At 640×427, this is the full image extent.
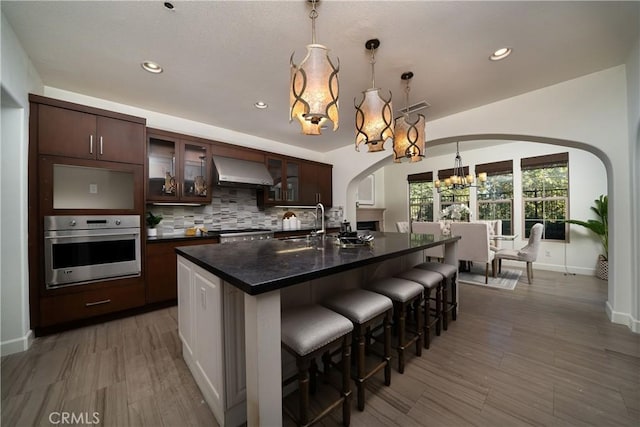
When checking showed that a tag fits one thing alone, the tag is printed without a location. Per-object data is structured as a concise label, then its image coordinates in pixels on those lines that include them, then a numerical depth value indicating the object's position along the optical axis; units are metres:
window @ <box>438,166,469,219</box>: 5.88
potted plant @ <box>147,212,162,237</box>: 2.93
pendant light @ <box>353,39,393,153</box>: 1.77
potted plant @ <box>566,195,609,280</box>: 3.80
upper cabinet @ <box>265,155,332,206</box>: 4.13
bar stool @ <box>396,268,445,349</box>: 1.89
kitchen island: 0.94
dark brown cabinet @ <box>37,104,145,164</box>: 2.15
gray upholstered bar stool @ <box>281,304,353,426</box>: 1.03
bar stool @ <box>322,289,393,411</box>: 1.31
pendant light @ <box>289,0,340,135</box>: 1.30
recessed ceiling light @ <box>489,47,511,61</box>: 1.97
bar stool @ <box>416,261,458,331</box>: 2.25
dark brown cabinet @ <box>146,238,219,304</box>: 2.66
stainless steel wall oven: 2.16
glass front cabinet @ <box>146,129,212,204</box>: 2.99
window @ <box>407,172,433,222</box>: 6.63
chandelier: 4.60
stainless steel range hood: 3.29
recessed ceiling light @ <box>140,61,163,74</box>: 2.11
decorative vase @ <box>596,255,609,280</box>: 3.81
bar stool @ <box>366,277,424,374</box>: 1.62
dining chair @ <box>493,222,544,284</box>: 3.73
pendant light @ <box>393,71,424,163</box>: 2.21
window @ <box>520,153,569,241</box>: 4.52
